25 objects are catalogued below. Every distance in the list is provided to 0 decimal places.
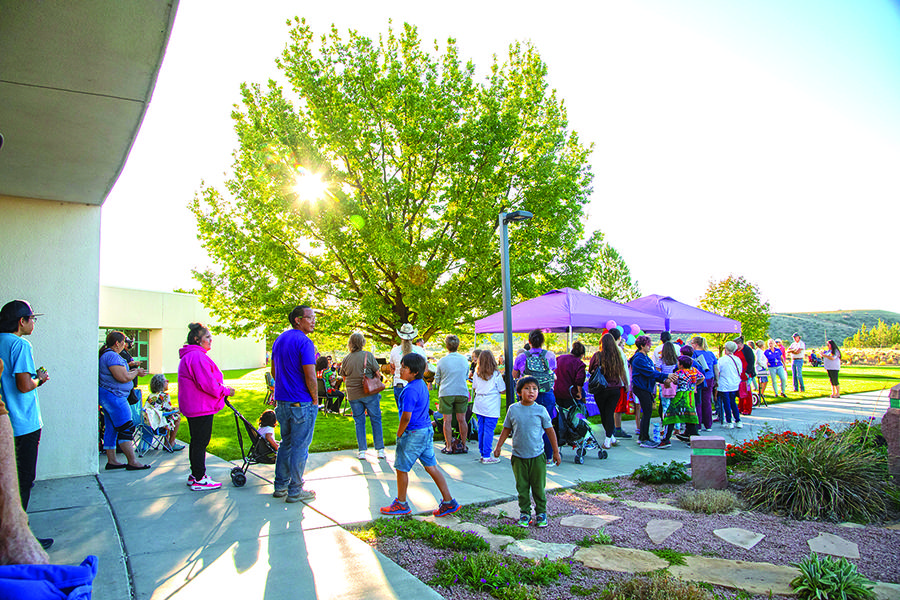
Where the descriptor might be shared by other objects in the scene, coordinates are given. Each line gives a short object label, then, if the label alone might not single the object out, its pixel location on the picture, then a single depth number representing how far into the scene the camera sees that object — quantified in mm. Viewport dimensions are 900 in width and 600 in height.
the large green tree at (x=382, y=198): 17953
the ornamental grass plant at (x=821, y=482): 5281
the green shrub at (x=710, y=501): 5496
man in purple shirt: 5859
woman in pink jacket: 6207
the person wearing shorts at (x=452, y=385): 8500
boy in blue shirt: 5273
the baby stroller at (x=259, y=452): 6700
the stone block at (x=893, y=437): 5695
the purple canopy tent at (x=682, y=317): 14766
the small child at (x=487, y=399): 8117
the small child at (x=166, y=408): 9039
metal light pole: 9536
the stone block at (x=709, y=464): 6305
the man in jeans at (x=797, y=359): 17906
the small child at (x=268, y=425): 6938
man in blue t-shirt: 4426
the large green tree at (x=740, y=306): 38719
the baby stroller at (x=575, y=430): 8047
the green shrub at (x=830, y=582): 3414
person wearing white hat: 8617
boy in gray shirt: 5113
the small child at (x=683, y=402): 9398
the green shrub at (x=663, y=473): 6734
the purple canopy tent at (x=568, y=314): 12406
